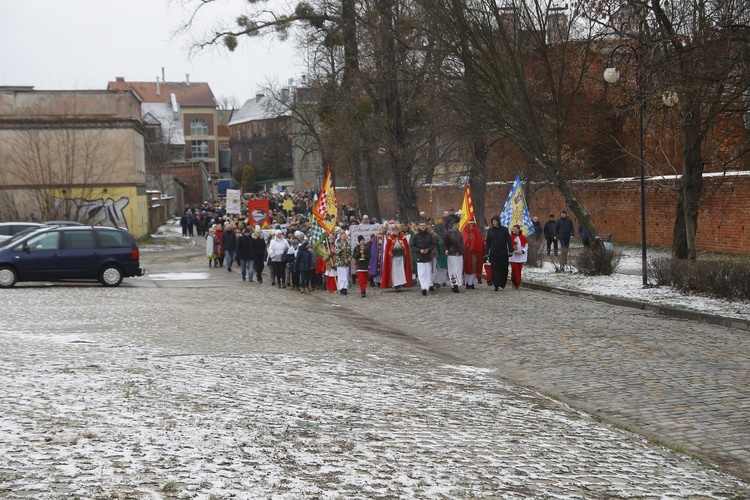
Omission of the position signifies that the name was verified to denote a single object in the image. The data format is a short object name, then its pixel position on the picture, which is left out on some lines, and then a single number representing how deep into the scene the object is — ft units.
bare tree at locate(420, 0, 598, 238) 87.20
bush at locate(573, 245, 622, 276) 84.58
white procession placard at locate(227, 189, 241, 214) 153.17
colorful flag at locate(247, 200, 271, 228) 149.07
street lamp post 70.05
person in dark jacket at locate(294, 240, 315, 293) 86.28
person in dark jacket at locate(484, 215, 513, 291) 79.25
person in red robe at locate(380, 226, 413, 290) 82.48
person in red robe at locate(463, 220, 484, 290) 82.69
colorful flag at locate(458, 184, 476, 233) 86.43
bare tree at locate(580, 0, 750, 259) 60.39
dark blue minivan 85.35
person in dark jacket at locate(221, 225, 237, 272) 113.09
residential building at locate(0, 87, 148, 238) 162.50
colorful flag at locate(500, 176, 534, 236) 98.07
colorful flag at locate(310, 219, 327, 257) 87.86
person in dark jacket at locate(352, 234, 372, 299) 81.82
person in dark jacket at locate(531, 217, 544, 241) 122.27
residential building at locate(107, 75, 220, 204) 327.88
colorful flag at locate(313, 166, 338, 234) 89.92
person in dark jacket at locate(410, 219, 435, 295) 79.15
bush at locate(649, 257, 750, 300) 62.54
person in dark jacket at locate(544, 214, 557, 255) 118.52
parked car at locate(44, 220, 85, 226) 121.83
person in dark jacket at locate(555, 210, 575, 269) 114.11
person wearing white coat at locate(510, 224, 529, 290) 81.51
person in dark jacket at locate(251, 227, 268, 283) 98.43
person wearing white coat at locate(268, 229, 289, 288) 91.81
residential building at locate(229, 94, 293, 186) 442.50
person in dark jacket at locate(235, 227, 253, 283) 98.37
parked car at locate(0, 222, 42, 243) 113.80
